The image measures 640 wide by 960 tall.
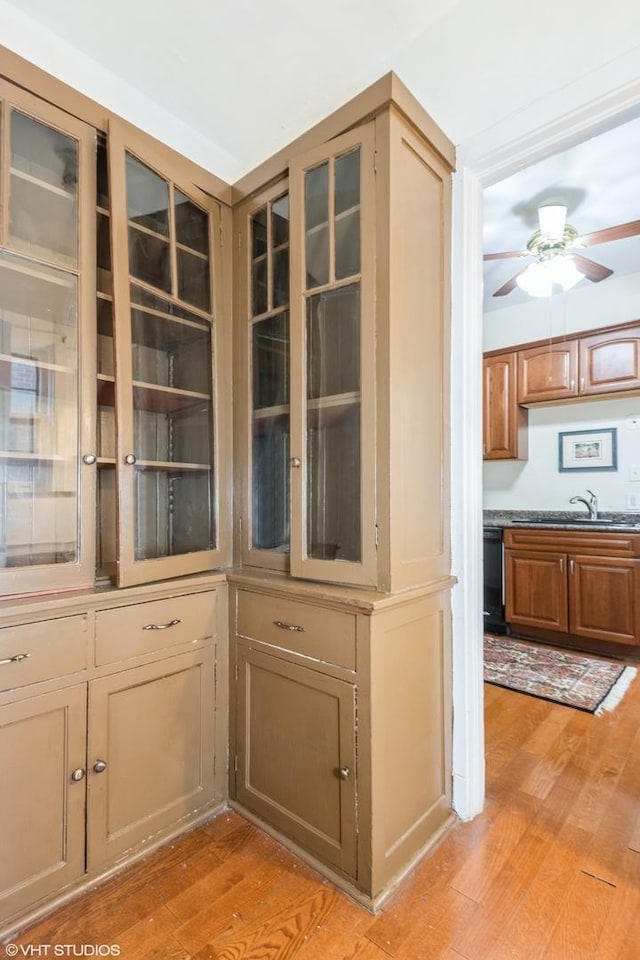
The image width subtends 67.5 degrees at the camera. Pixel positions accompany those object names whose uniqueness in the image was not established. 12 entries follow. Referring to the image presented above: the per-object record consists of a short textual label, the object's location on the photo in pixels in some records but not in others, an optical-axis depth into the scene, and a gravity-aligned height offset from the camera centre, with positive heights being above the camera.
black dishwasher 3.82 -0.81
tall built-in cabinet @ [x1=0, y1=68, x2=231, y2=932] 1.35 -0.09
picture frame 3.81 +0.25
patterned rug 2.69 -1.22
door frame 1.70 +0.01
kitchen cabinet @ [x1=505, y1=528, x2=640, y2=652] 3.28 -0.77
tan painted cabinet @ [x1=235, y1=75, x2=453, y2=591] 1.44 +0.43
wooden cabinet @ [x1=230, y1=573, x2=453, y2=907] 1.38 -0.77
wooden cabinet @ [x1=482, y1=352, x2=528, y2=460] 4.05 +0.58
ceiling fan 2.50 +1.25
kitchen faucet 3.85 -0.20
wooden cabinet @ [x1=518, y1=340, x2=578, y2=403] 3.77 +0.88
